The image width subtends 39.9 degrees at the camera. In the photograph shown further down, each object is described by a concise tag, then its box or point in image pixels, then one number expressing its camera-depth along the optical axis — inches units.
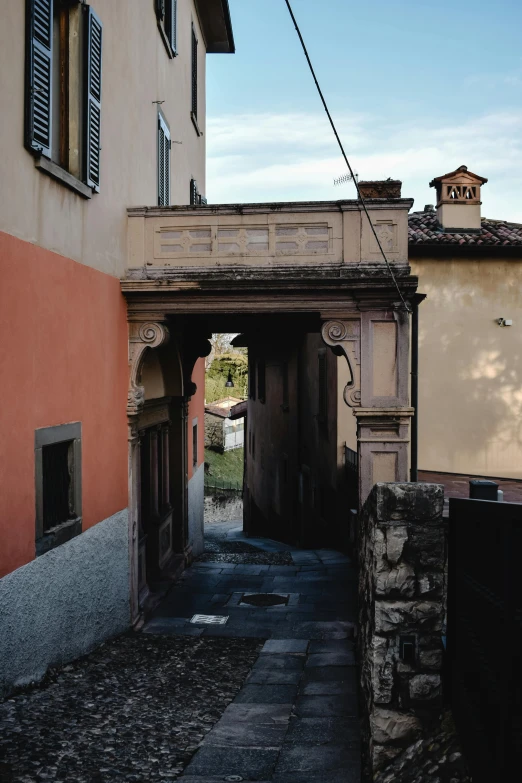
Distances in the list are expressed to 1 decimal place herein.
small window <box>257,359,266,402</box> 987.3
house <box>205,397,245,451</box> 1448.8
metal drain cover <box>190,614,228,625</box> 362.3
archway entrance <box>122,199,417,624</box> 330.6
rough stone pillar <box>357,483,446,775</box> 157.6
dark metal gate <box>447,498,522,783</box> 117.6
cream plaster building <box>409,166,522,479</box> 711.7
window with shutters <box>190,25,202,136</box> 575.9
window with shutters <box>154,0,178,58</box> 416.9
